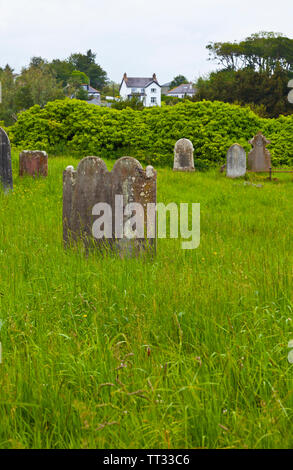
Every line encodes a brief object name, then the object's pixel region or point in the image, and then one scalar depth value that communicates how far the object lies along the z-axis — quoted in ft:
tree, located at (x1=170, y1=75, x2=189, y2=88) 396.69
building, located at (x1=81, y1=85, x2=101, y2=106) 284.84
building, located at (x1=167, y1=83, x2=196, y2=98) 350.64
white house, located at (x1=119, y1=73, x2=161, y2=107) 331.98
